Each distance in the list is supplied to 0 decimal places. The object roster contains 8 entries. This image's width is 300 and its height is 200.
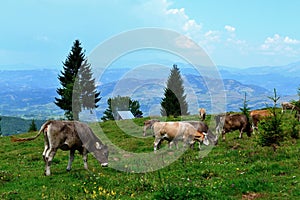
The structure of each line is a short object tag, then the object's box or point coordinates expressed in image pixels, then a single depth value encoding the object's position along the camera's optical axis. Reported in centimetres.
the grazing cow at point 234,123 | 2664
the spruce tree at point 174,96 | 8306
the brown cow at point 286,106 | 4353
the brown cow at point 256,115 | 2911
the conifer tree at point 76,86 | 7438
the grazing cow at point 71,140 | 1639
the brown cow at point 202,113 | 3802
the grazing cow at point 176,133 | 2253
